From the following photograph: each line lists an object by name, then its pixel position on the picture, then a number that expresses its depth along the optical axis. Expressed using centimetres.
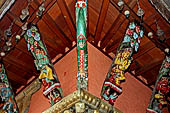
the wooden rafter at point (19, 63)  473
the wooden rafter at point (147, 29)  405
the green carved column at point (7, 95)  418
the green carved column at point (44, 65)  365
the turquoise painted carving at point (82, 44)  332
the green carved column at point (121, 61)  353
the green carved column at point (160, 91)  407
